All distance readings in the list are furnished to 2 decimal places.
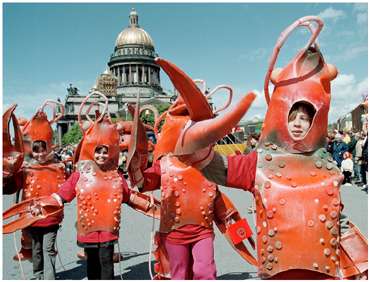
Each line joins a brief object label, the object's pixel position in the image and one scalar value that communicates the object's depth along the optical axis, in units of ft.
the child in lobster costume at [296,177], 8.22
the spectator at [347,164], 39.68
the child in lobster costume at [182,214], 12.30
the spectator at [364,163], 36.04
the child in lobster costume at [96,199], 13.84
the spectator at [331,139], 45.43
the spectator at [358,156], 38.04
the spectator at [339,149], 41.68
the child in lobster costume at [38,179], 15.58
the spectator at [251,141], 25.95
